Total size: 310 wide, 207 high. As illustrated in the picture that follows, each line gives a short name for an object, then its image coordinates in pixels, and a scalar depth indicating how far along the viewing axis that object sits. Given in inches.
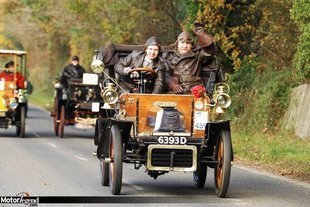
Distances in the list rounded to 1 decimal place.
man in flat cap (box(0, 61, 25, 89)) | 1153.4
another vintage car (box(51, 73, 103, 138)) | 1125.7
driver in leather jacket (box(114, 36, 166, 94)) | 598.2
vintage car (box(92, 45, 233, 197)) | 549.3
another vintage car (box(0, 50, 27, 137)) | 1128.8
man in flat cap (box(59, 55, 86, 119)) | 1165.7
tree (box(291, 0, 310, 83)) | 844.6
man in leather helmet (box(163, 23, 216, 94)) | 602.9
